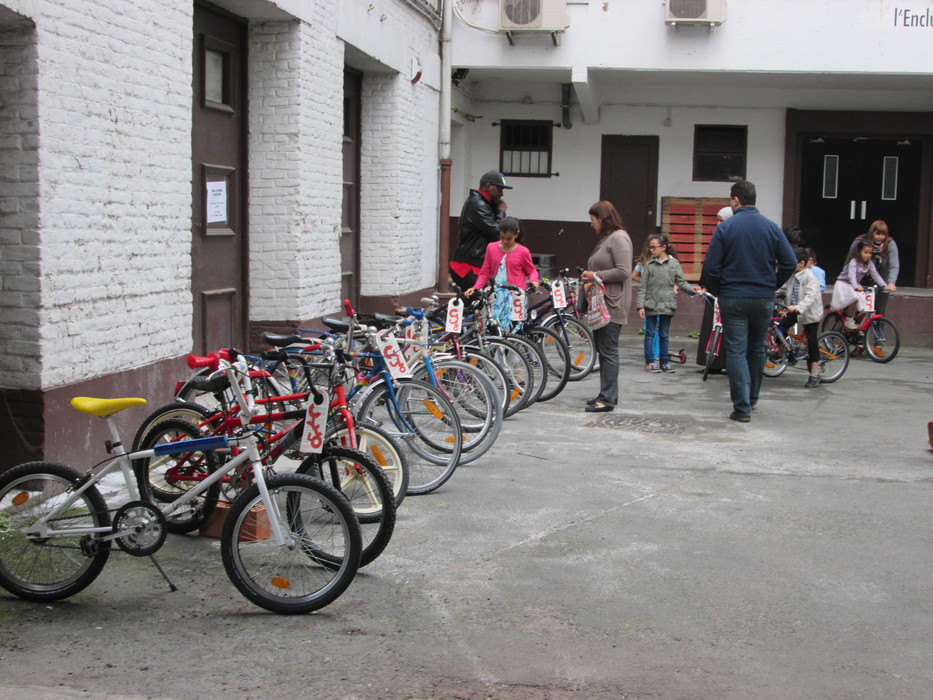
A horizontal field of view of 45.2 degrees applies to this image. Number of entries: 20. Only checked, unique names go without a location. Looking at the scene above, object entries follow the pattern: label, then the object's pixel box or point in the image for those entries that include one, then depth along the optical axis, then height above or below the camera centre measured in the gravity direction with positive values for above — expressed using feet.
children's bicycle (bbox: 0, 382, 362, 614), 15.01 -3.91
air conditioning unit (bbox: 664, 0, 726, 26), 47.73 +10.32
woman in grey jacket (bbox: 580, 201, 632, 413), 31.07 -0.84
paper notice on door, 29.40 +1.14
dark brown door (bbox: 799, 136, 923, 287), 56.29 +3.24
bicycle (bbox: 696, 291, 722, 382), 37.24 -2.95
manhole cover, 29.01 -4.50
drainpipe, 48.49 +4.43
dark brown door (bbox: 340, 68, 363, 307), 40.91 +2.09
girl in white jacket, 36.50 -1.66
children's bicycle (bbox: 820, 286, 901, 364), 44.27 -2.98
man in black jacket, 36.09 +0.76
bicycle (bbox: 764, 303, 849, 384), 37.60 -3.24
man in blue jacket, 29.91 -0.60
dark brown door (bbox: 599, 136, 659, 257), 56.85 +3.72
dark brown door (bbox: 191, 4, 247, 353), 28.76 +1.68
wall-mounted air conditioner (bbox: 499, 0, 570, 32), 48.06 +10.06
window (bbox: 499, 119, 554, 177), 57.57 +5.22
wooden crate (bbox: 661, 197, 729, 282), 56.24 +1.44
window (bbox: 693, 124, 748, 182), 56.59 +5.14
